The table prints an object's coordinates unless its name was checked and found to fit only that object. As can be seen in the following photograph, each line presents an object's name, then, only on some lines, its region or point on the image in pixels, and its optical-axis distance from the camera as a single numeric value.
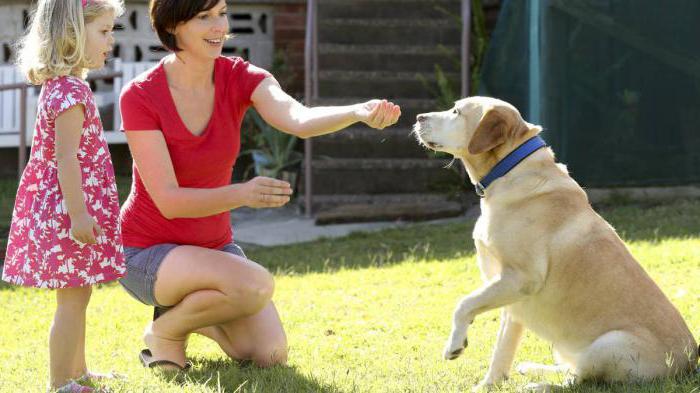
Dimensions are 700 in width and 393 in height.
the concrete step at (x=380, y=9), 10.45
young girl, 3.96
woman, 4.31
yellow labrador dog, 3.89
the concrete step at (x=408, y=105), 9.62
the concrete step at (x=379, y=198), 9.27
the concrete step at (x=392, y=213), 8.80
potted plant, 9.88
